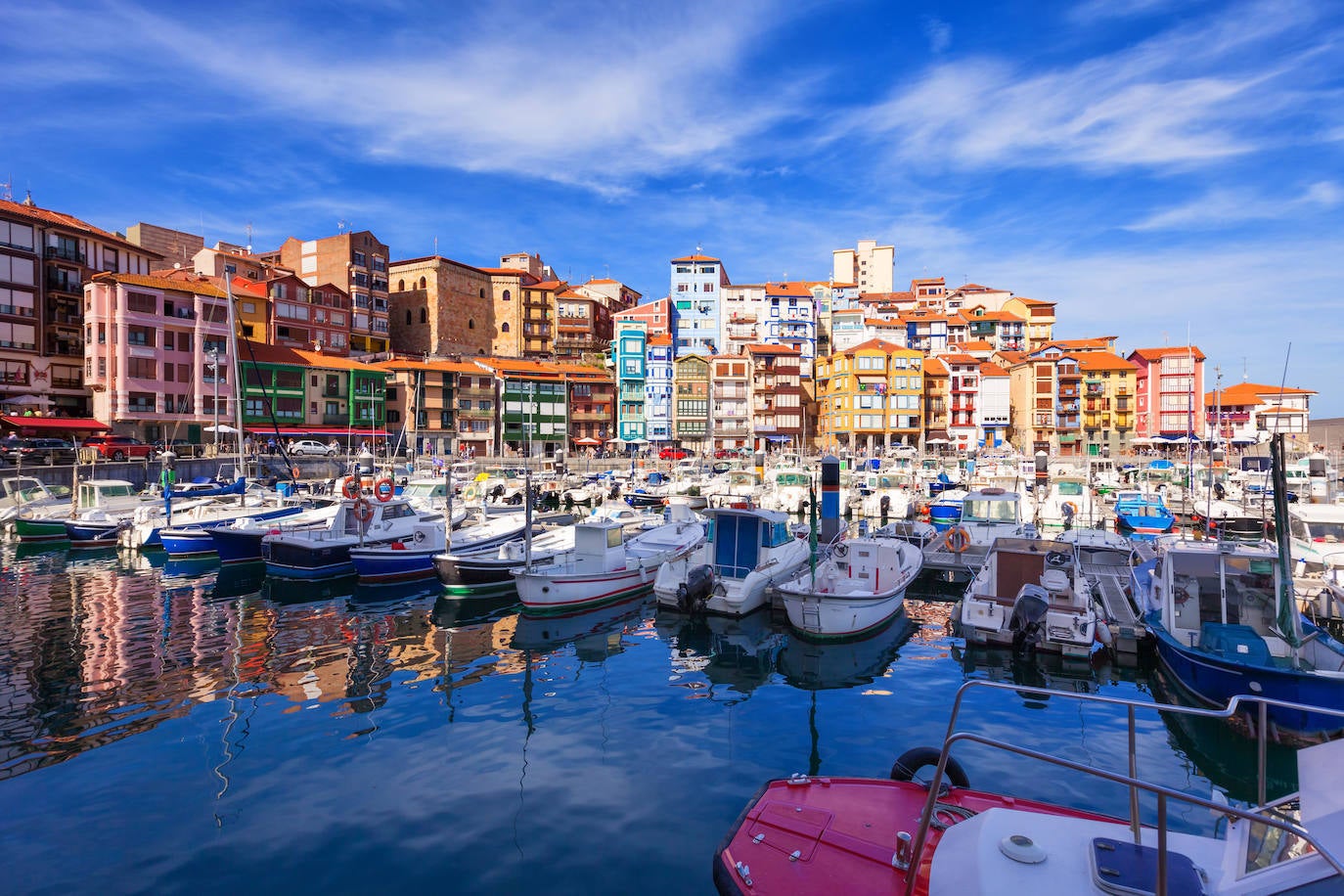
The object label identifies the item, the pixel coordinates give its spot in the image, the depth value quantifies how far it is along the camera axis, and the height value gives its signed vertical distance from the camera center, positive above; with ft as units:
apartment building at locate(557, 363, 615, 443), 311.47 +17.18
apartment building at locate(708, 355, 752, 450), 333.21 +17.12
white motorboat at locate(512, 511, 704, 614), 76.95 -14.55
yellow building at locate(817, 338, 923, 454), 329.31 +22.17
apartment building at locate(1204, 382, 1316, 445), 310.45 +14.43
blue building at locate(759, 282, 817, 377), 381.40 +65.87
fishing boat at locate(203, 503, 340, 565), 105.70 -14.26
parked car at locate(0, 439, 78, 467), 163.94 -2.22
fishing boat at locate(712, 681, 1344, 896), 17.75 -12.39
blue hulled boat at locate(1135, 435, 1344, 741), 42.93 -13.57
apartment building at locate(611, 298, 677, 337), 374.43 +65.25
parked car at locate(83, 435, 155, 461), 183.52 -1.45
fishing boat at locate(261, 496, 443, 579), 95.61 -13.27
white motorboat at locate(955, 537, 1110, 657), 61.41 -14.90
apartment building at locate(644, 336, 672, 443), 322.75 +22.01
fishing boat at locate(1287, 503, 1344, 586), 77.15 -12.42
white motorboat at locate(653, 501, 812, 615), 74.43 -13.85
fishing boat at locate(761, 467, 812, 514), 171.32 -11.64
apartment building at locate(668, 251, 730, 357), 392.47 +76.44
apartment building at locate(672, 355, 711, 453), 325.42 +17.66
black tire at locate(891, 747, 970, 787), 33.60 -15.20
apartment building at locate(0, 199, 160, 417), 212.84 +43.86
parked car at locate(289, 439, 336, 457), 225.15 -2.23
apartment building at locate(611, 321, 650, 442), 320.50 +27.02
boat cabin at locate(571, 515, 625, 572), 81.41 -12.15
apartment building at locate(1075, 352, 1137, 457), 354.33 +20.80
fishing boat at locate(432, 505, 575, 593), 84.43 -14.37
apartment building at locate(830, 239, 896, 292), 516.32 +125.51
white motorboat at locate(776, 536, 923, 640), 66.49 -14.68
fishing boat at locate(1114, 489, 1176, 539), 125.68 -13.80
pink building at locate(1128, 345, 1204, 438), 356.59 +23.24
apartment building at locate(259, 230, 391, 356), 321.93 +76.96
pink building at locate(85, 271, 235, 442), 212.84 +27.31
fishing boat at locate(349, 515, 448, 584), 91.81 -15.13
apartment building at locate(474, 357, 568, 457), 298.15 +15.99
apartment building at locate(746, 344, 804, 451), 332.60 +21.63
